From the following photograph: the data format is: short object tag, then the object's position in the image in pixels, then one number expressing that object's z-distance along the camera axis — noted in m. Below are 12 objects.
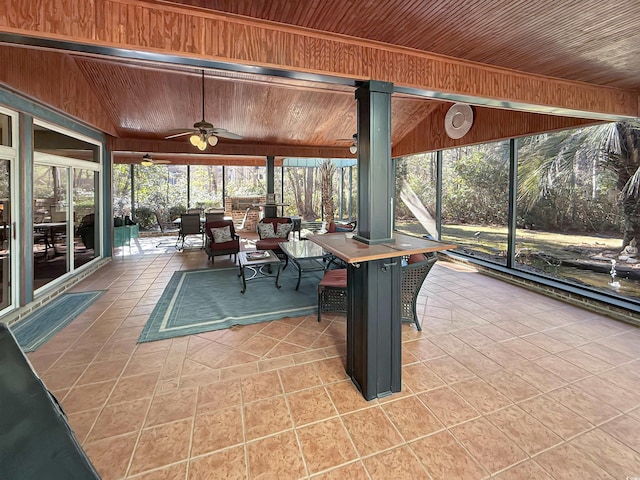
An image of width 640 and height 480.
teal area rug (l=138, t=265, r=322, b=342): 3.18
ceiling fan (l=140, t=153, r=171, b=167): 7.48
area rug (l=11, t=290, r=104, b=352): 2.83
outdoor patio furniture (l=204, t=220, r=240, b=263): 5.71
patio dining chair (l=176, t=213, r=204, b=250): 7.20
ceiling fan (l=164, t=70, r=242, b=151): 4.05
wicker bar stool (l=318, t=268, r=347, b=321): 3.18
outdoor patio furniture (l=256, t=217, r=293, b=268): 6.25
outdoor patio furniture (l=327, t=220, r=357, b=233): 5.59
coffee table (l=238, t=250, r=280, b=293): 4.19
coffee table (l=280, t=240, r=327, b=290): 4.22
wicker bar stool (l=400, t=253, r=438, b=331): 2.88
